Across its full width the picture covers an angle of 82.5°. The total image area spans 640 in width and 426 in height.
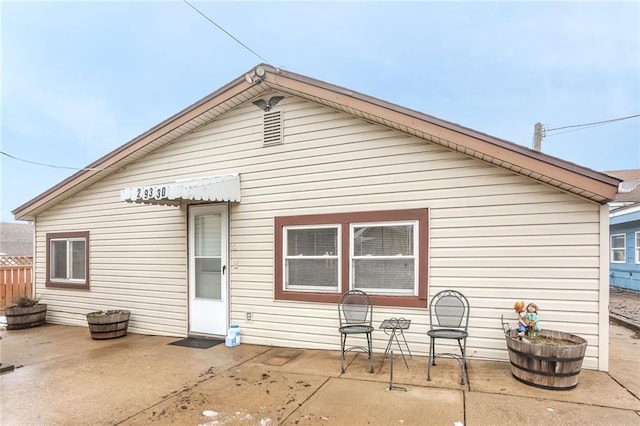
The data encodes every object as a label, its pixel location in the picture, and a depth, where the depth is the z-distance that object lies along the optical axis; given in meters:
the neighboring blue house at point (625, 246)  13.47
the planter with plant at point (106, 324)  6.09
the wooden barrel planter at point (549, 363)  3.42
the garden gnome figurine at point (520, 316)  3.91
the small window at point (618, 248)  14.96
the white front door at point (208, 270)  5.86
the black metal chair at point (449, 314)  4.21
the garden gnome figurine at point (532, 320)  3.92
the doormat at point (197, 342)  5.54
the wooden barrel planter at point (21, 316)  7.18
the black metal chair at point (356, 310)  4.71
